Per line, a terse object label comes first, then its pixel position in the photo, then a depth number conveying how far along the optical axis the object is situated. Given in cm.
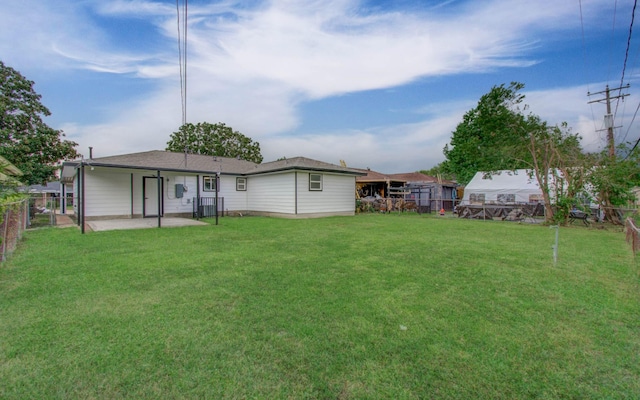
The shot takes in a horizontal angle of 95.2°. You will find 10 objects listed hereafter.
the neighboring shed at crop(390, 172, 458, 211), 2487
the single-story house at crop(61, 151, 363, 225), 1292
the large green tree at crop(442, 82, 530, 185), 1385
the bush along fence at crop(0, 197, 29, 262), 513
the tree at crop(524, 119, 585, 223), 1248
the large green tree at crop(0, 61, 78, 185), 1717
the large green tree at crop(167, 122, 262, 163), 3669
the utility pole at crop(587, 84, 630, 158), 1492
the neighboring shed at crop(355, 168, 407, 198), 2651
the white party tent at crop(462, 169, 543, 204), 1923
